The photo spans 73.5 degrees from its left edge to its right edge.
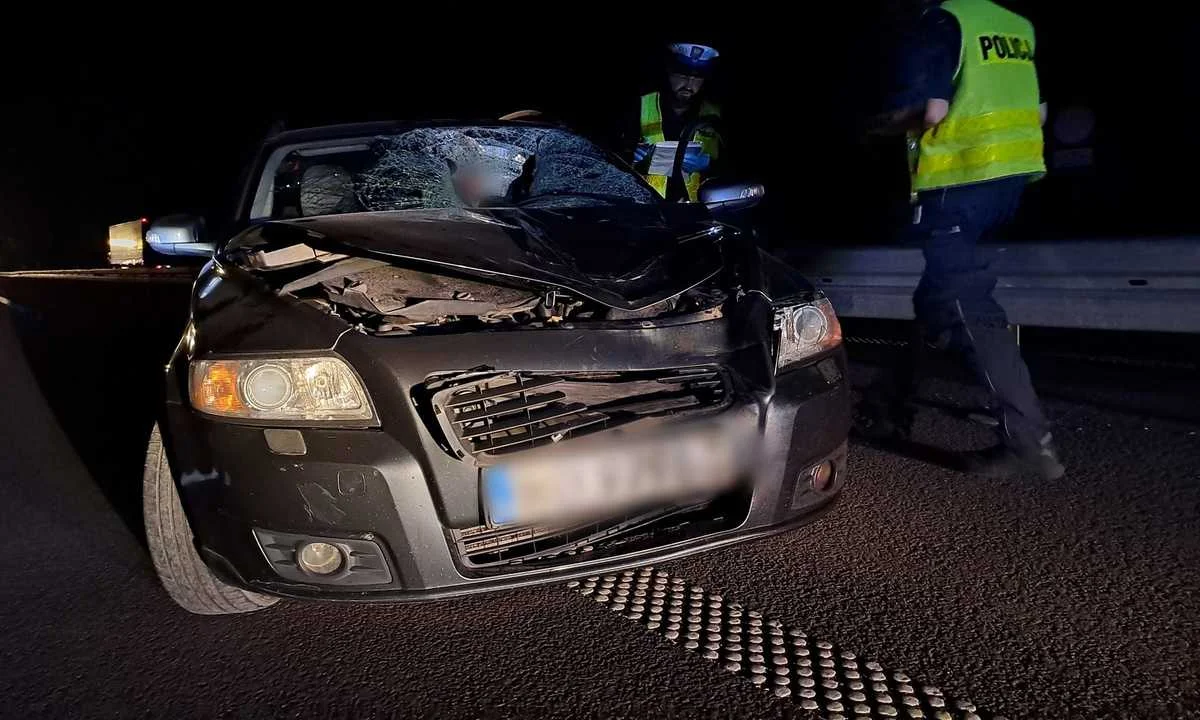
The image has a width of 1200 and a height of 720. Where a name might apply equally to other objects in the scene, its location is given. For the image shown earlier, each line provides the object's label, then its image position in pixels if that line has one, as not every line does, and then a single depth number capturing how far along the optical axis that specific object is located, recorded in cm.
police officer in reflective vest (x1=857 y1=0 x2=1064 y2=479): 309
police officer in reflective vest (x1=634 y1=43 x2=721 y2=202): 486
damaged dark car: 189
